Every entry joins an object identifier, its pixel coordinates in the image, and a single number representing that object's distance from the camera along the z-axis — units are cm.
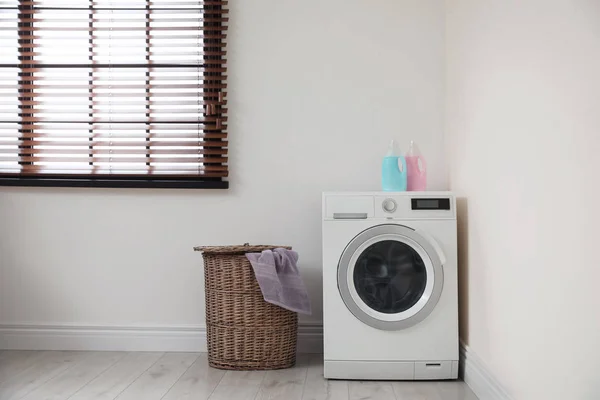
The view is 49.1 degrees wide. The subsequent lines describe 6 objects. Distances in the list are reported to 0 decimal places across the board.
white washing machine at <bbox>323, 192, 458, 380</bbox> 267
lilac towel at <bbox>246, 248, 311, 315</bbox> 278
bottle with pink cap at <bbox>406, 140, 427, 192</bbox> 292
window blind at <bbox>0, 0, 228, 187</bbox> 321
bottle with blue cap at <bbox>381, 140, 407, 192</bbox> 288
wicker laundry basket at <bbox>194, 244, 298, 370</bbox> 283
